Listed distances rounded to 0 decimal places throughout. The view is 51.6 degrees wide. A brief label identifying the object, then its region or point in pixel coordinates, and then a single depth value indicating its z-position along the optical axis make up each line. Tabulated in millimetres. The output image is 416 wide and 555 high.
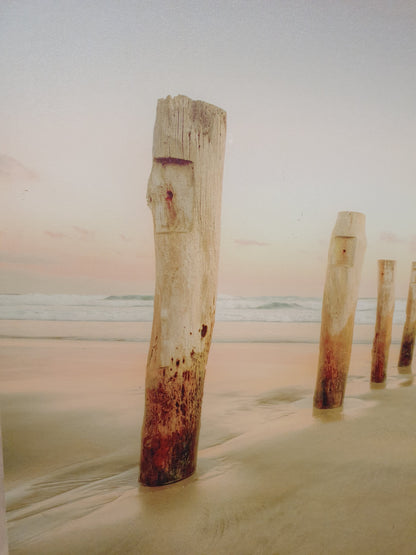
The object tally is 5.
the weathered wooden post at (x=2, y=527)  760
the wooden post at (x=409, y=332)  7164
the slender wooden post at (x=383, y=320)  5957
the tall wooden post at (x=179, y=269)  2221
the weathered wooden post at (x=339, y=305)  4023
